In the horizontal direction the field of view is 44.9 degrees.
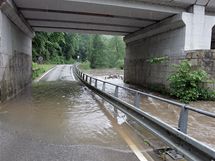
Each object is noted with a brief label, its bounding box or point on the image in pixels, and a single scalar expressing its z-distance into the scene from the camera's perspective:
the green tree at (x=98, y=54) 82.81
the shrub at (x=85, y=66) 70.79
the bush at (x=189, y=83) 13.35
